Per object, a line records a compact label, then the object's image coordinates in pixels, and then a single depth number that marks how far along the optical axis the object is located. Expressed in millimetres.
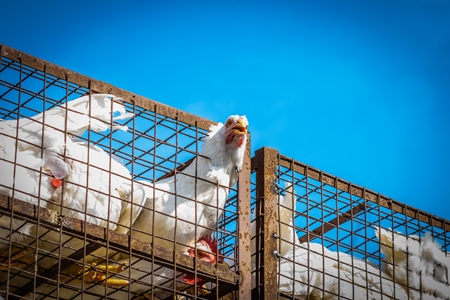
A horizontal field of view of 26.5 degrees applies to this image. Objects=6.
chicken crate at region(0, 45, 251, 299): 4750
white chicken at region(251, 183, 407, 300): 5652
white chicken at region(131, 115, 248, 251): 5406
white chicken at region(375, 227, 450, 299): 6156
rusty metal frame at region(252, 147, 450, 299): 5430
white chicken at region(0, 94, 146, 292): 4777
